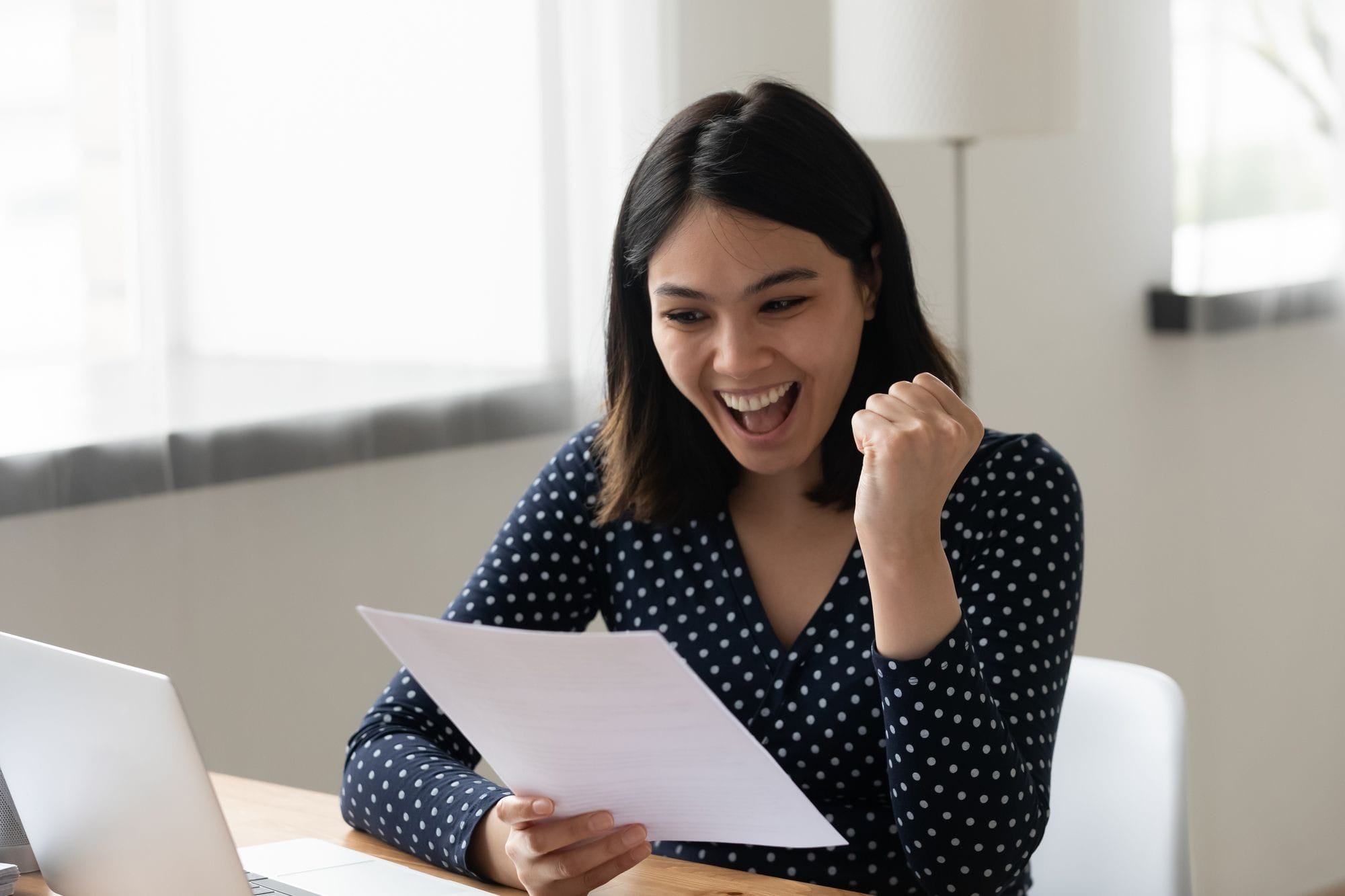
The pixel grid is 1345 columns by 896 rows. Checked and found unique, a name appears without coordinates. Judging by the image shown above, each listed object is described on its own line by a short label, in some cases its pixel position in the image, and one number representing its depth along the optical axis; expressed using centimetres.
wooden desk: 147
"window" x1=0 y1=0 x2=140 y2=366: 187
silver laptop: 132
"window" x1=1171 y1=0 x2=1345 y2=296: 273
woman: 148
